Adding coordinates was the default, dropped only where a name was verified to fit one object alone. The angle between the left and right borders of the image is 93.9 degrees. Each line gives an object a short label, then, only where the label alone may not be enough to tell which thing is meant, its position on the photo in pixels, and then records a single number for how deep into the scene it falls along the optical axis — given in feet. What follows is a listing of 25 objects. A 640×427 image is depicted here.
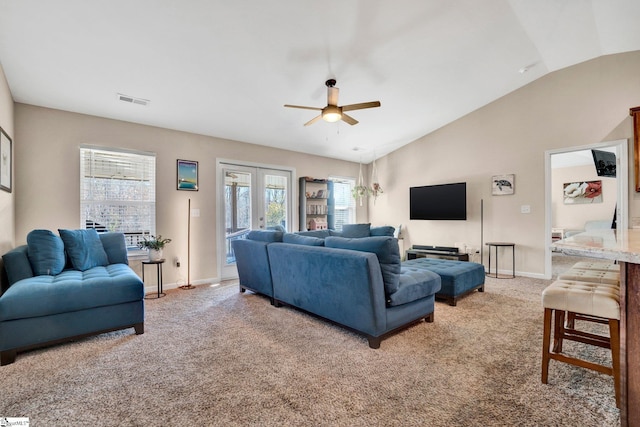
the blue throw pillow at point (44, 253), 9.44
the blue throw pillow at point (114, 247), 11.81
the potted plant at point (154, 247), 13.19
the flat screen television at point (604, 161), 19.06
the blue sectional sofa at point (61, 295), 7.54
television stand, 17.98
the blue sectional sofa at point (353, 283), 8.05
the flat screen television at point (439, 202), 18.30
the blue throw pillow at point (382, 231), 11.76
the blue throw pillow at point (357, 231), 12.52
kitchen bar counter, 4.06
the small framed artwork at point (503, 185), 16.84
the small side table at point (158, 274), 13.03
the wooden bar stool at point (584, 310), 5.32
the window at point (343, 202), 23.09
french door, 16.80
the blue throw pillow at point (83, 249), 10.47
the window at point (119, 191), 12.81
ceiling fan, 10.80
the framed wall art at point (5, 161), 9.38
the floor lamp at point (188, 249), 15.20
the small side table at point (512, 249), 16.24
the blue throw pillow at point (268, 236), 12.01
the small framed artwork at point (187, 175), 15.05
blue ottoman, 11.50
